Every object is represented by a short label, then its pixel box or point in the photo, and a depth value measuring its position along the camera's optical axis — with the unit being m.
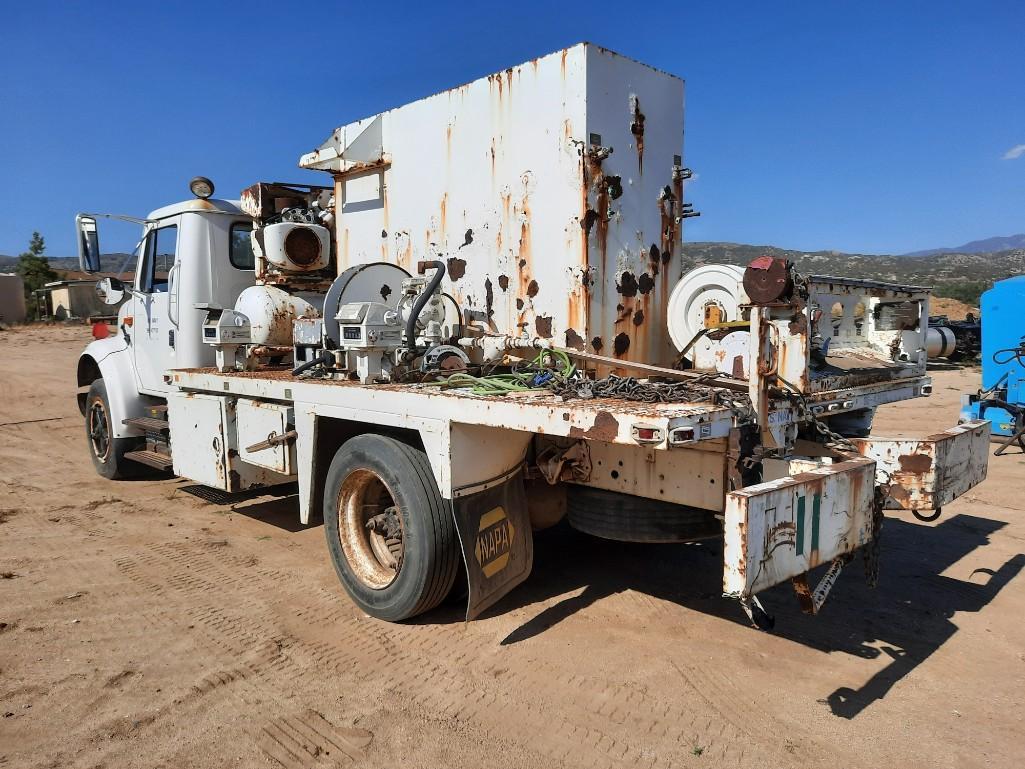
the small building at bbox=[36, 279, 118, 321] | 37.19
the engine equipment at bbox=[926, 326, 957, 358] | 5.01
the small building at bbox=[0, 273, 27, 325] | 36.53
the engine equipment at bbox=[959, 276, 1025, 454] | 8.87
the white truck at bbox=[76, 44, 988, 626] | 3.08
